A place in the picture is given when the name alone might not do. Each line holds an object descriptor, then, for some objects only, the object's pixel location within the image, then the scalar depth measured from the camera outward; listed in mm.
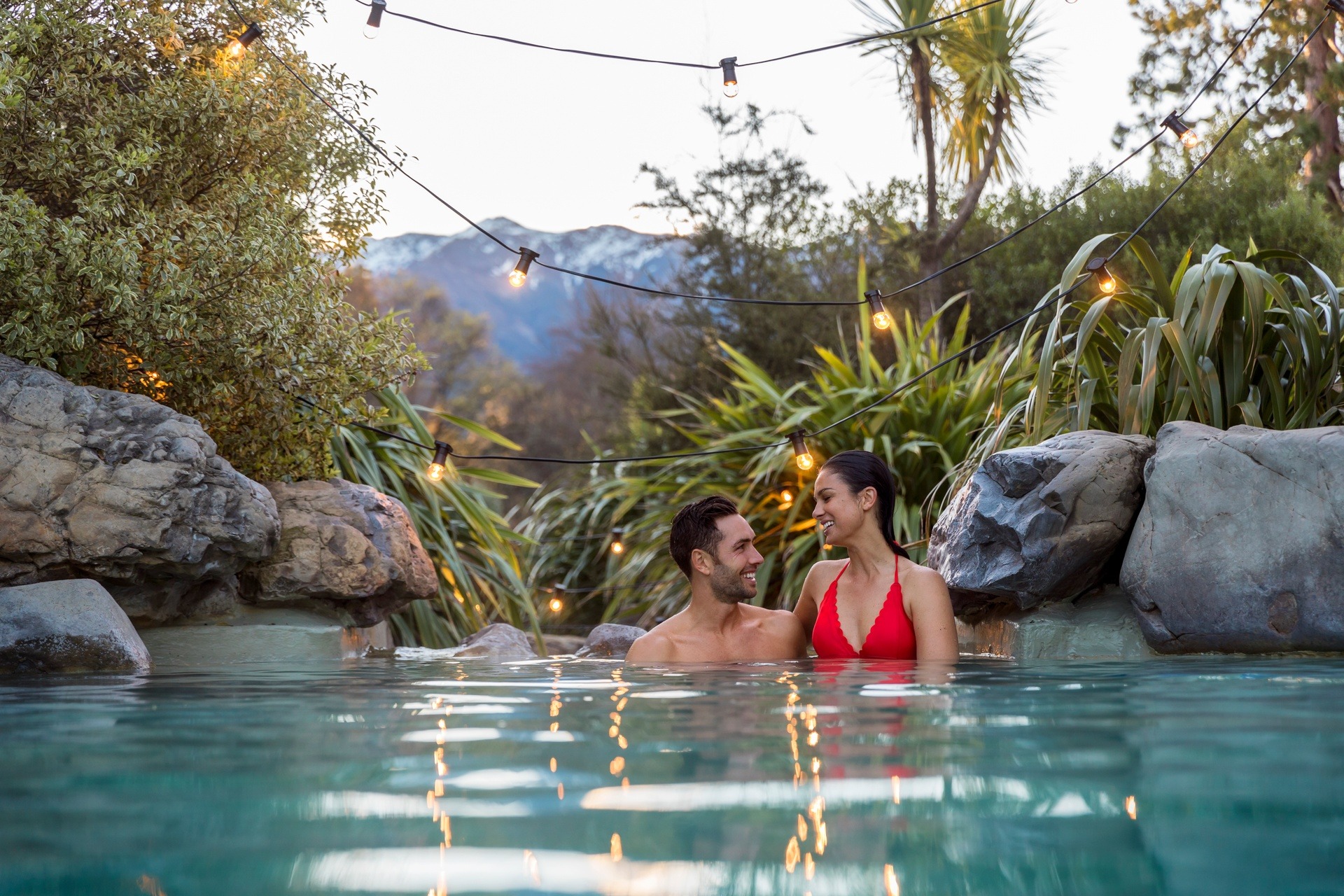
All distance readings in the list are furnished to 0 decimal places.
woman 3877
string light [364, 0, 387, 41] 4980
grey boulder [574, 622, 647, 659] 5535
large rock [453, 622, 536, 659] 4969
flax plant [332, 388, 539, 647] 6012
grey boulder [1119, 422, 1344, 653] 3430
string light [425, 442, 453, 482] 5133
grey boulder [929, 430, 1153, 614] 3807
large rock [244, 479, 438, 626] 4555
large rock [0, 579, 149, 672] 3352
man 4180
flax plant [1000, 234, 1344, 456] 4203
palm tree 10312
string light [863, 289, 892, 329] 5102
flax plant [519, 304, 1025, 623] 6730
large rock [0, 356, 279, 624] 3775
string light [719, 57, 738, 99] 5125
